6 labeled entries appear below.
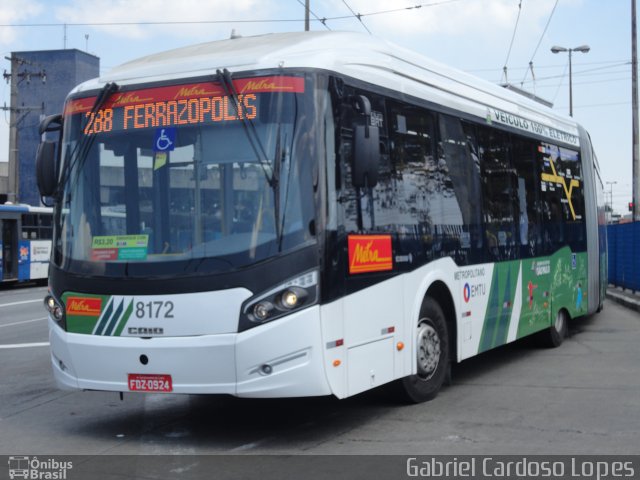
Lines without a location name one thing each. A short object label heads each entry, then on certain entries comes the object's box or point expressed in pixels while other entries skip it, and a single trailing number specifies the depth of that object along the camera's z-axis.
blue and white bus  32.56
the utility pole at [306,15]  29.35
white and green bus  6.82
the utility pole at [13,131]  42.49
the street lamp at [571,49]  43.28
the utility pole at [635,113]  31.08
